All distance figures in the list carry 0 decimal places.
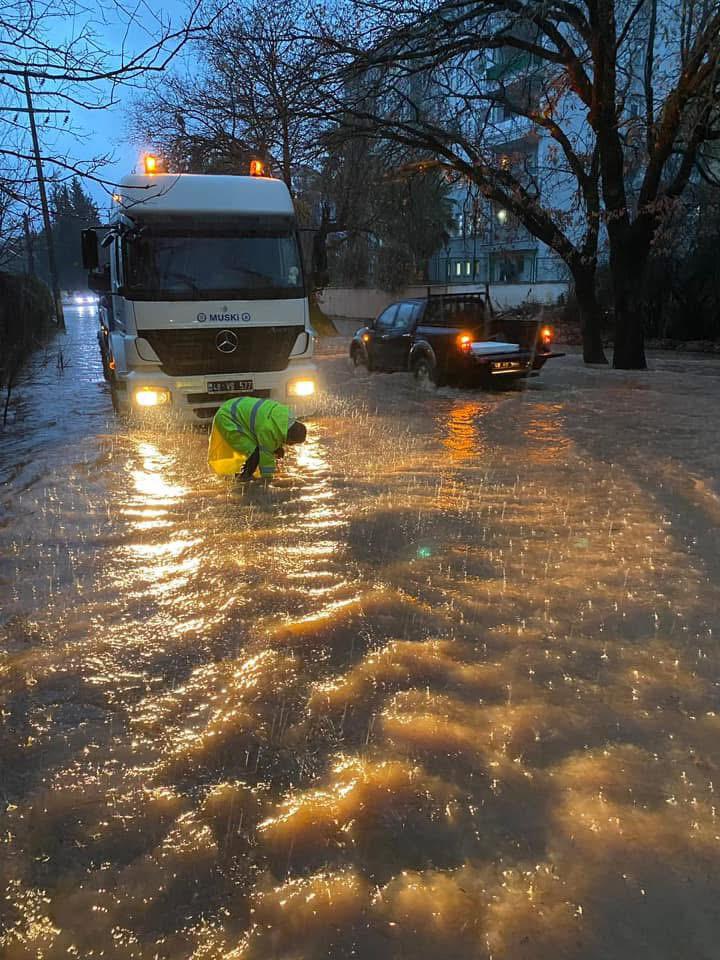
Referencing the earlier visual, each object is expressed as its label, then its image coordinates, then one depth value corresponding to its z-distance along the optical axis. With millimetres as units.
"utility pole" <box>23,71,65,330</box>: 28719
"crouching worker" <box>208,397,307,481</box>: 6348
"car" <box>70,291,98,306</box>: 90375
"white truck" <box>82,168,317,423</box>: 7957
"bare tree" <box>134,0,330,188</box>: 12250
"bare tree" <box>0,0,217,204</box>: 4074
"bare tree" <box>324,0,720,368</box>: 11859
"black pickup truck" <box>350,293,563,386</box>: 12211
